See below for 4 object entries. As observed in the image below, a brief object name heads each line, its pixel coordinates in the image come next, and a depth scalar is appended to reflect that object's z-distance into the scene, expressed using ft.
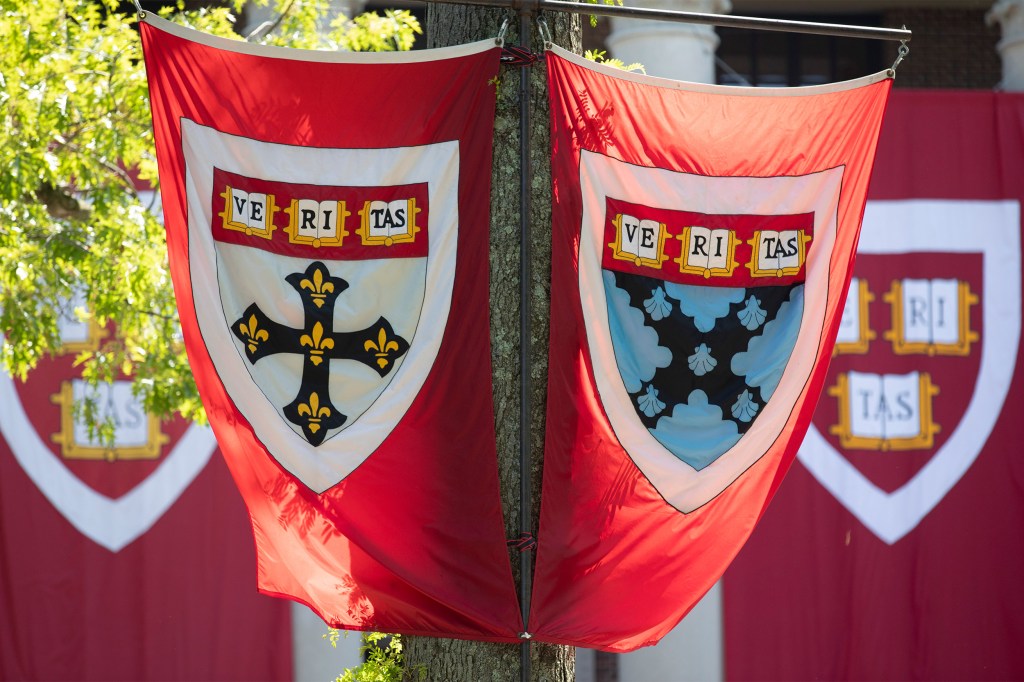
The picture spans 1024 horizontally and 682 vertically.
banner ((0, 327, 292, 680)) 59.16
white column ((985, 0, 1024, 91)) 65.62
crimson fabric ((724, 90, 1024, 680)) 59.93
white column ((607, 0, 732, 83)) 60.29
